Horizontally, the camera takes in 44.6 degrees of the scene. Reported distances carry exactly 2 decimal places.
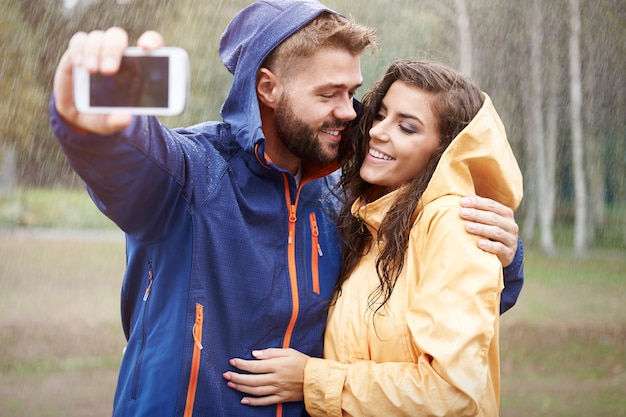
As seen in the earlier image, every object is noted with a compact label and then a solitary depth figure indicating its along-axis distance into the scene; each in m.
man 2.21
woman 2.15
